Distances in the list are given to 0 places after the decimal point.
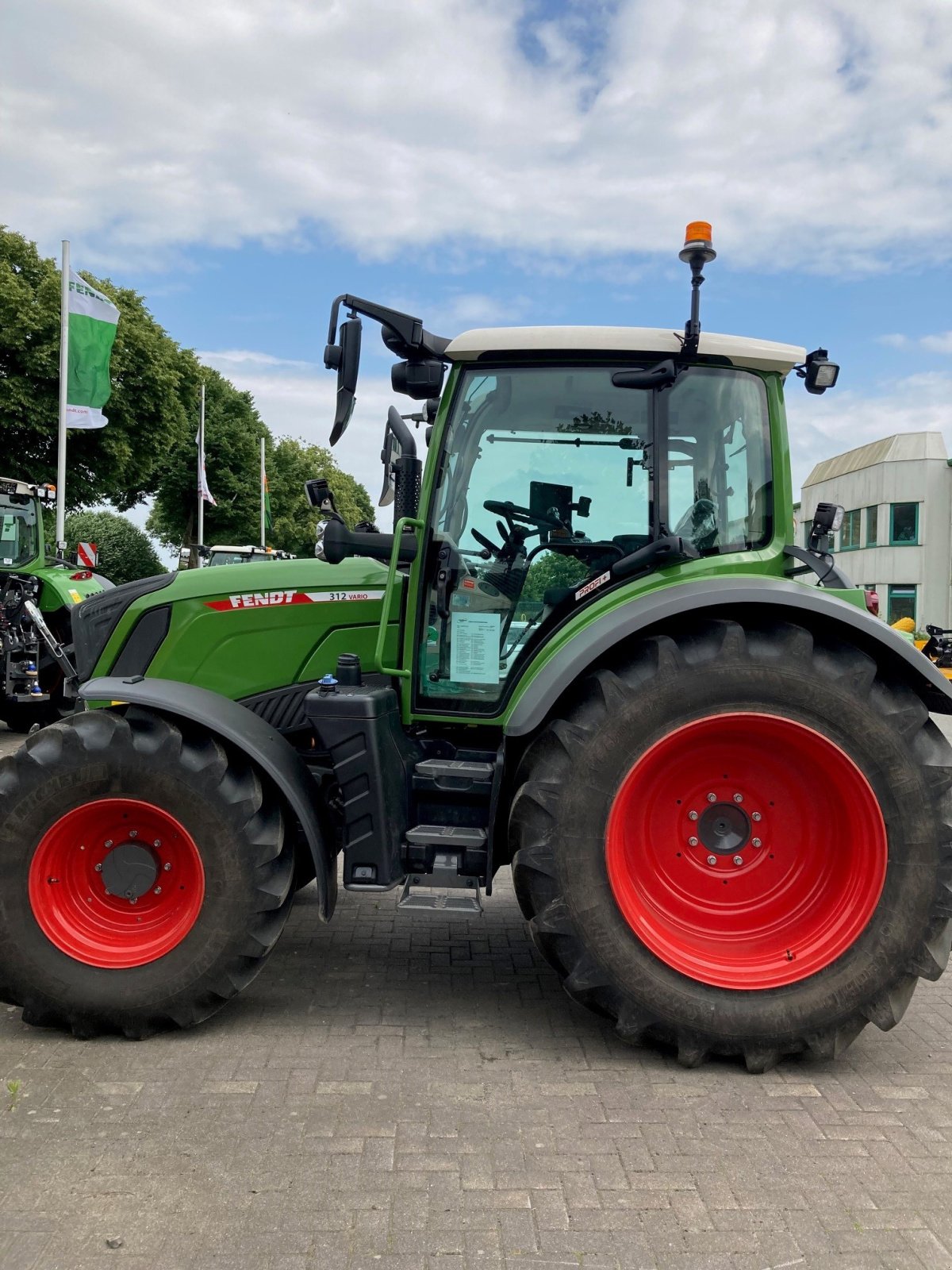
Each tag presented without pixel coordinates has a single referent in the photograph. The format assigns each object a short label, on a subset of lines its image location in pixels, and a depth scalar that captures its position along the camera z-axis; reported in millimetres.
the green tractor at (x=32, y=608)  9727
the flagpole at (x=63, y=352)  15039
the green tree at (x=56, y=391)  22312
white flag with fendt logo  15750
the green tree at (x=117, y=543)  37719
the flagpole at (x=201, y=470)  29109
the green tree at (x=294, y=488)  48000
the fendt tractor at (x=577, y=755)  3305
